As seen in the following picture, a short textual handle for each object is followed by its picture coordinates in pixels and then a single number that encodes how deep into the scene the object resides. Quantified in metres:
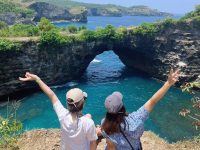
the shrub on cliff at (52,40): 24.20
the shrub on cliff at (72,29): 29.06
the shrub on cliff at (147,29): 28.80
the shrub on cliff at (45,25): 26.31
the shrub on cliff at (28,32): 25.27
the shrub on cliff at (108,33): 27.91
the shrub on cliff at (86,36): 26.55
